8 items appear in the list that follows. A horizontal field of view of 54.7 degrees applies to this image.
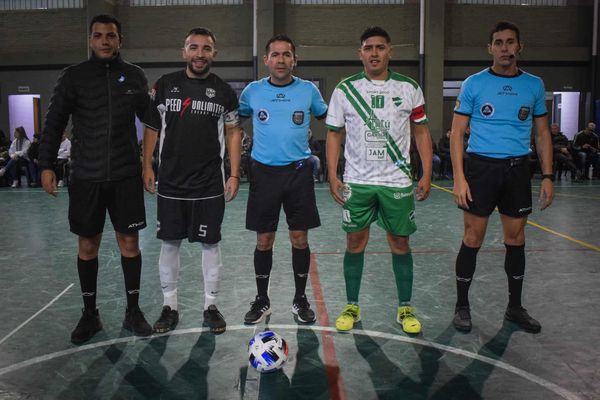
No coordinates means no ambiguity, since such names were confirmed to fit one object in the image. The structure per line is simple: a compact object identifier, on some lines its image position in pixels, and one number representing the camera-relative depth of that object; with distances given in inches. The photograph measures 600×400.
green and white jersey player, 143.9
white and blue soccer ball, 120.4
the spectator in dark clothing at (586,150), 571.2
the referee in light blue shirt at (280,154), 151.9
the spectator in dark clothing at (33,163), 541.3
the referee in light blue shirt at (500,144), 143.8
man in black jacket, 138.3
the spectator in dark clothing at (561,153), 555.2
